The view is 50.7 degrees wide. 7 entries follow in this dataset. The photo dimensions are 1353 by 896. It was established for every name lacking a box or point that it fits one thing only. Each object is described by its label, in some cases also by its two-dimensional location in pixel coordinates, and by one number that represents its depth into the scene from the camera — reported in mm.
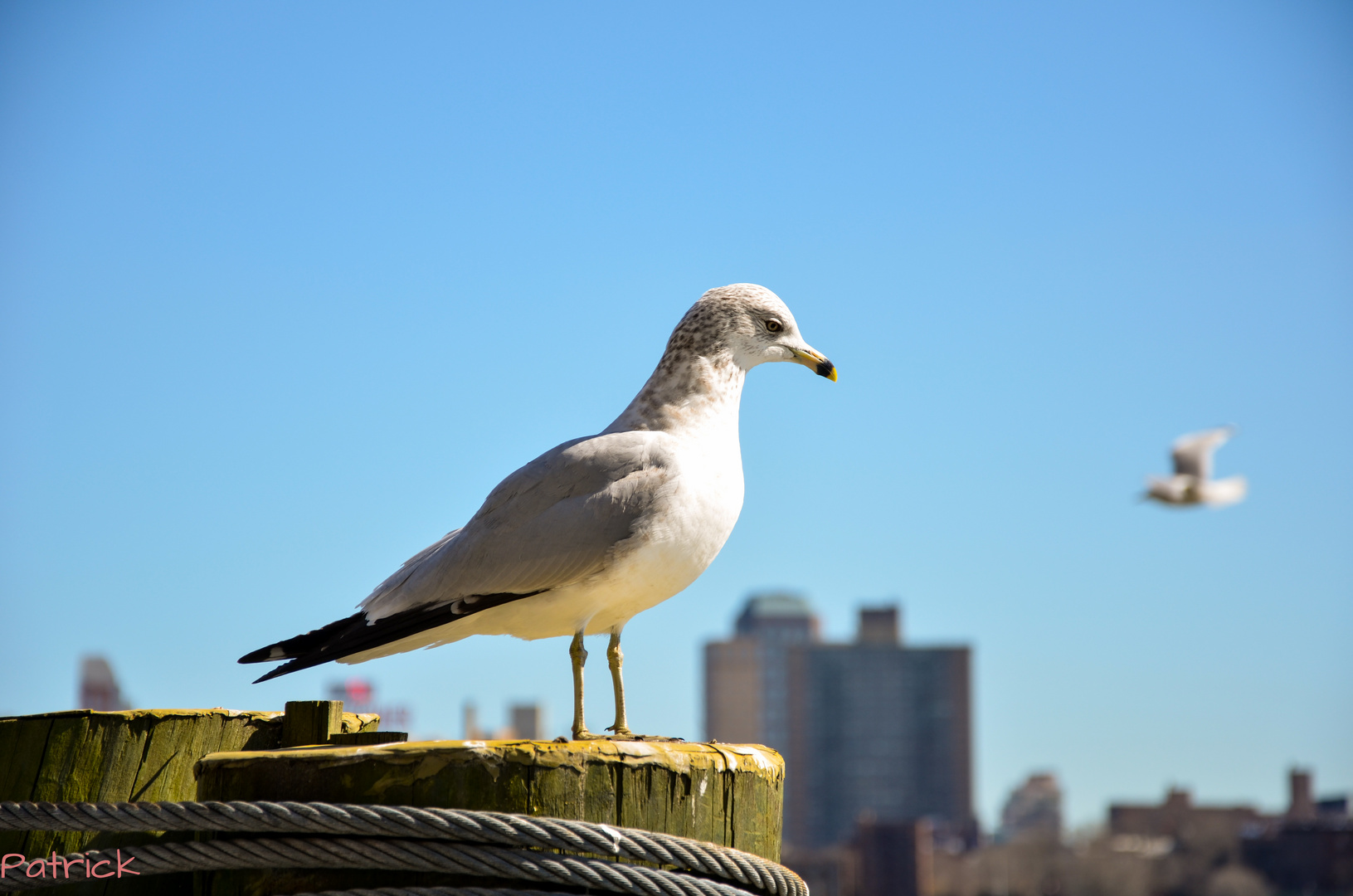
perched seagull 5000
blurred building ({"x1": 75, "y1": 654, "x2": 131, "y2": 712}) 94650
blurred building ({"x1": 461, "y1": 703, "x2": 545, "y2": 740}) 116744
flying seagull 21797
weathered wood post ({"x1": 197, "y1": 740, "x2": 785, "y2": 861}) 3242
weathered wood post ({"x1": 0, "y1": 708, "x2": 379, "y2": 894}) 3898
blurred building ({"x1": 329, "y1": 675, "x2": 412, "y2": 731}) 88194
